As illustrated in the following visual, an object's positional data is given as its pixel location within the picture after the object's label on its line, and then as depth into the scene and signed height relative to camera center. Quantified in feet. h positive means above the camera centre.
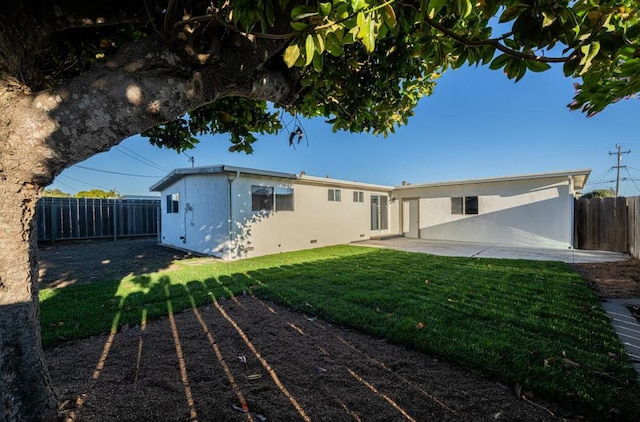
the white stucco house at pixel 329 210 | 31.37 -0.36
